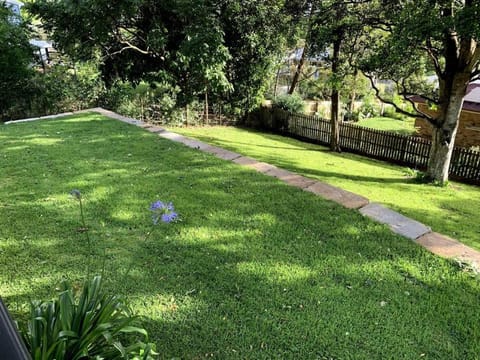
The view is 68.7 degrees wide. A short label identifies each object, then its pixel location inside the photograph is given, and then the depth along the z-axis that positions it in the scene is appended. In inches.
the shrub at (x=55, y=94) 323.6
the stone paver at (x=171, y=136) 213.5
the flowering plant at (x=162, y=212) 61.2
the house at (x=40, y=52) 366.3
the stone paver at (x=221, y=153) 184.5
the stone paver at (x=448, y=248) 102.1
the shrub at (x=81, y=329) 56.0
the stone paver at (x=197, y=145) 198.5
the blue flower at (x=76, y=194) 62.2
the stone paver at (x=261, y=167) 166.9
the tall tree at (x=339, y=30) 256.4
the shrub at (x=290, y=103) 467.8
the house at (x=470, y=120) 418.4
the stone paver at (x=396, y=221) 115.3
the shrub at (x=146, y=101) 353.4
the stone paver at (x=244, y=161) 175.8
